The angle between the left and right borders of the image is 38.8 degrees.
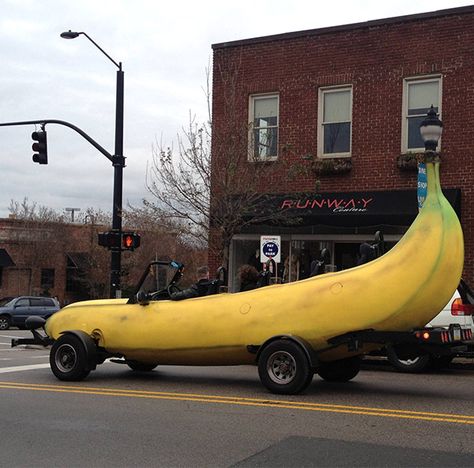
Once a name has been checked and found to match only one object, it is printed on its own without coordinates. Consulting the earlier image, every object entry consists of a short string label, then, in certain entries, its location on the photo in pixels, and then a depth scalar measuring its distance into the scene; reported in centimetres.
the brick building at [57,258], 3722
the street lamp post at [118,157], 1867
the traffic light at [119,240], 1817
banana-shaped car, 801
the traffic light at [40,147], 1973
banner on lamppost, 1180
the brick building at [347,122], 1691
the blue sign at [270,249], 1614
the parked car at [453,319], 1065
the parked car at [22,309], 2597
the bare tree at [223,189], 1697
